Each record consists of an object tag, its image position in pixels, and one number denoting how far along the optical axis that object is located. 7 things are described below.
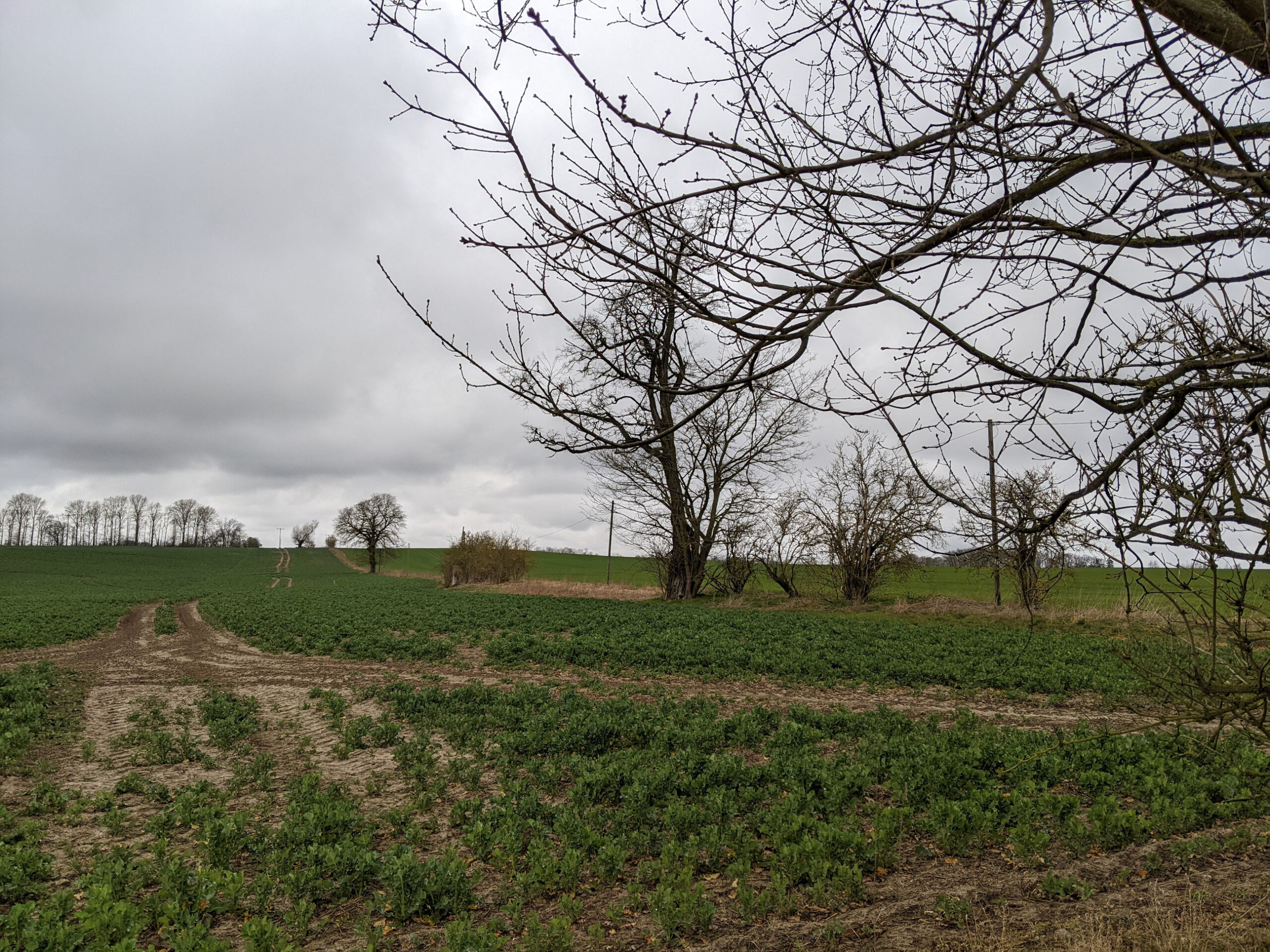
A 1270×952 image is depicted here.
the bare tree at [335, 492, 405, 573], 79.50
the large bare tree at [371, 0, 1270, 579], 2.41
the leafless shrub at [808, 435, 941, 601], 27.09
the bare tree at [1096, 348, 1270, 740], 2.76
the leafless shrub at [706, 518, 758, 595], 30.42
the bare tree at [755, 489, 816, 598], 28.83
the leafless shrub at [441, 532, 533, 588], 52.50
